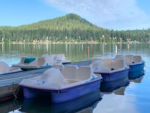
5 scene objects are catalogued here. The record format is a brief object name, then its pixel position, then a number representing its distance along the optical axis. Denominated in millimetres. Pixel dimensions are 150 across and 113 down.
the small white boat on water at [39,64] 13211
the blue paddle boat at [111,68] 10821
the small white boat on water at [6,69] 10901
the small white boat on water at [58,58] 16469
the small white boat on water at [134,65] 14955
